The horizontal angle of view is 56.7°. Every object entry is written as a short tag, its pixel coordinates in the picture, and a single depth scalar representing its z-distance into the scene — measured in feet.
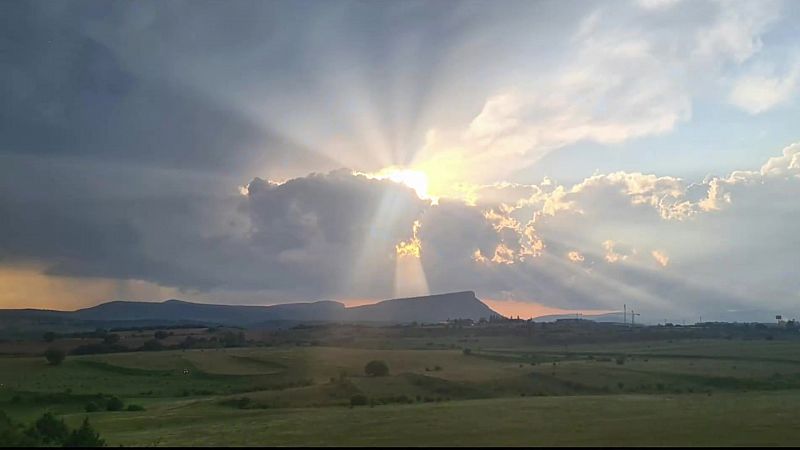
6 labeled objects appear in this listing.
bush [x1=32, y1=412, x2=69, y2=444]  126.56
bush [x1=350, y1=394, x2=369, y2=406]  201.57
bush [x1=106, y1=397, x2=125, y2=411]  213.48
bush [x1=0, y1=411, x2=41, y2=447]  110.52
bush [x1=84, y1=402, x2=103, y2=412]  215.51
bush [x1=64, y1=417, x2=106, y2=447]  119.14
